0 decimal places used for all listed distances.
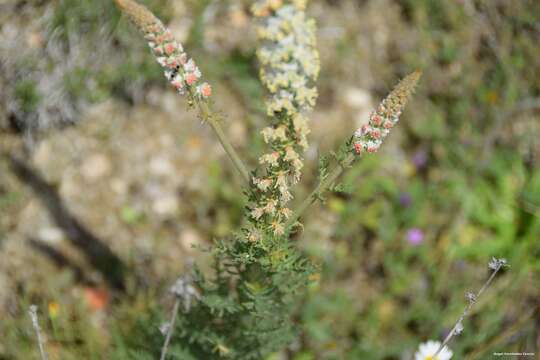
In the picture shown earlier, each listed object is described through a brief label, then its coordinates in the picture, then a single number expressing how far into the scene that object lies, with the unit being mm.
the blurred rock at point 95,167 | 3699
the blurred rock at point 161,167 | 3803
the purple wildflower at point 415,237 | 3609
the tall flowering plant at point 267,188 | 1493
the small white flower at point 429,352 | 2582
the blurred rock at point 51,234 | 3471
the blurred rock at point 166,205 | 3684
